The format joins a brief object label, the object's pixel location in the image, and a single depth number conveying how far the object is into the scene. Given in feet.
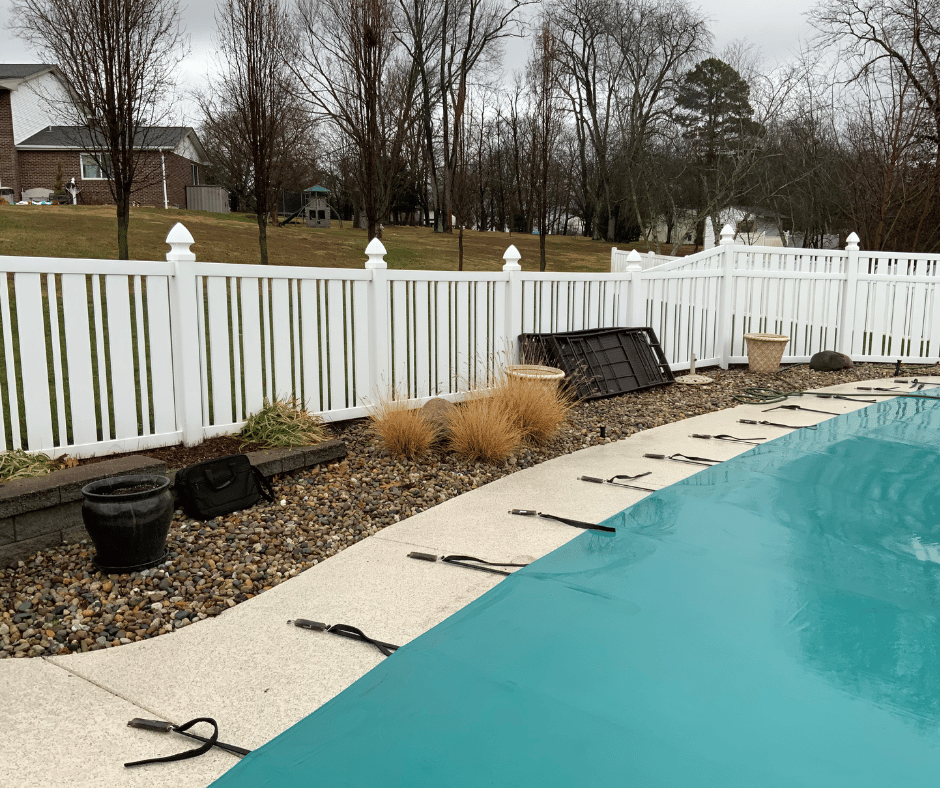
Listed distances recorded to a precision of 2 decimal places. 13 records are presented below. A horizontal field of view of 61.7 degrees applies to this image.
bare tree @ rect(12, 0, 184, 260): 33.09
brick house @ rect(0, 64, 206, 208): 93.61
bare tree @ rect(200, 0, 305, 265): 39.99
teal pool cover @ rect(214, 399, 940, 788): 8.11
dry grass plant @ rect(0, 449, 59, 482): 14.15
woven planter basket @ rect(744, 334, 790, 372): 33.45
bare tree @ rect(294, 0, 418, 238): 38.24
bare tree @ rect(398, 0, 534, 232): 106.42
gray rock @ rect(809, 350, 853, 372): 35.24
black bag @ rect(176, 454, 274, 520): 14.75
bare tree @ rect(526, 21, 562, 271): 51.80
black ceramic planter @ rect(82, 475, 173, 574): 12.20
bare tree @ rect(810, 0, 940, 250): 55.72
